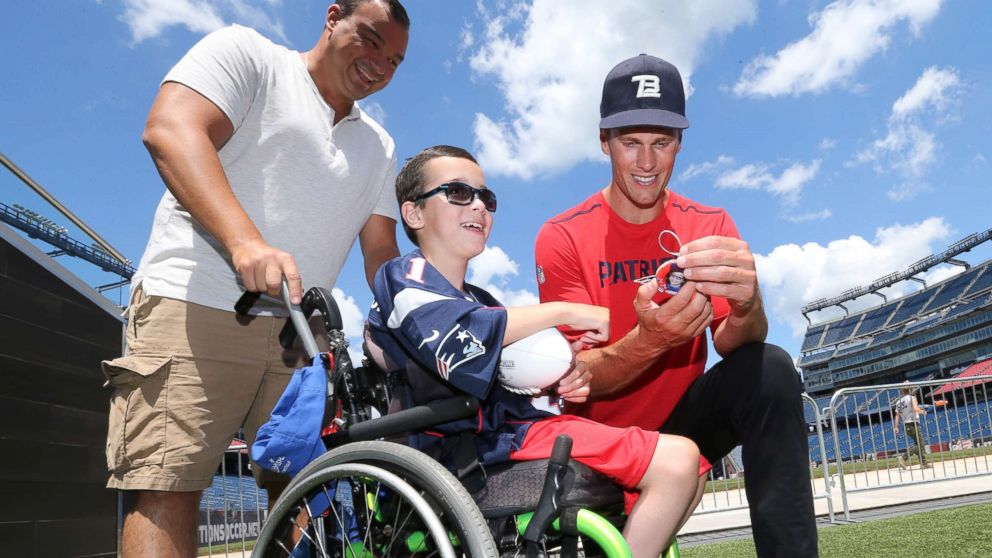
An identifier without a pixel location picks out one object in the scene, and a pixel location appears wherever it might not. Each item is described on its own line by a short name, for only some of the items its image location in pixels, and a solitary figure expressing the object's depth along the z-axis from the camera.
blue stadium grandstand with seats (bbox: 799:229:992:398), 52.47
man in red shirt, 1.75
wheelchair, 1.42
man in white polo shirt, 1.87
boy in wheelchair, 1.58
